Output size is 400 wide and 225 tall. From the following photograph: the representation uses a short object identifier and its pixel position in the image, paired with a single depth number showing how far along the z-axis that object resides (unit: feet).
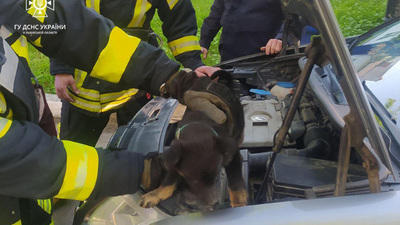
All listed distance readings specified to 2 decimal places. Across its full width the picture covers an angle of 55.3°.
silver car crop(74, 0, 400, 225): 3.40
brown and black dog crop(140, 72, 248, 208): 3.47
